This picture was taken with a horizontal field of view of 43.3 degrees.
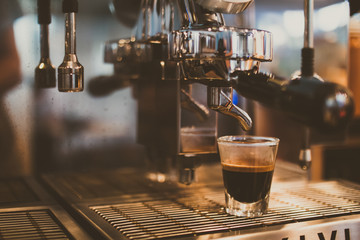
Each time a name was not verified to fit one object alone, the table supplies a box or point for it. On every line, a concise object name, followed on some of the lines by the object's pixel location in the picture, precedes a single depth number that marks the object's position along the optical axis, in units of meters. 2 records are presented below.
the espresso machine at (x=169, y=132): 0.63
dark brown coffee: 0.72
